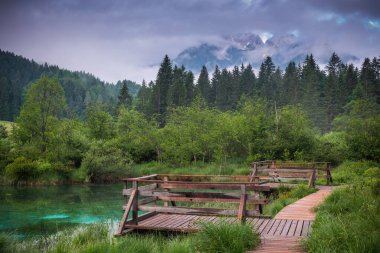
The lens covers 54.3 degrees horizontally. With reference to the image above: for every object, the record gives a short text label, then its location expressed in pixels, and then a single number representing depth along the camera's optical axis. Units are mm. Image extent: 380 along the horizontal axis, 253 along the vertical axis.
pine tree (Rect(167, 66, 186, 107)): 70938
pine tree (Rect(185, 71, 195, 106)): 73612
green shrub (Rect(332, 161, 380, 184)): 23331
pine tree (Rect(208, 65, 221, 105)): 83688
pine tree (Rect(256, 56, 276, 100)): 80550
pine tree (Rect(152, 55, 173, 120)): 76000
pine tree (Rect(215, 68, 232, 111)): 79312
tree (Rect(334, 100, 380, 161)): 29766
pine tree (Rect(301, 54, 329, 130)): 67812
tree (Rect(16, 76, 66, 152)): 38094
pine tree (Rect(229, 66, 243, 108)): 78625
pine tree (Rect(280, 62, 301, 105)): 72825
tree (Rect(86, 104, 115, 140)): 43531
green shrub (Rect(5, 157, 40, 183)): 29672
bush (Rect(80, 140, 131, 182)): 32875
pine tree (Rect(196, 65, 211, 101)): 83250
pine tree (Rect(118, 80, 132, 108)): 79288
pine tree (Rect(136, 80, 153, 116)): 75750
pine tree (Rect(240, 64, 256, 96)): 81000
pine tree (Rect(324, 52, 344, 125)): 69312
